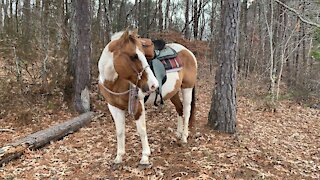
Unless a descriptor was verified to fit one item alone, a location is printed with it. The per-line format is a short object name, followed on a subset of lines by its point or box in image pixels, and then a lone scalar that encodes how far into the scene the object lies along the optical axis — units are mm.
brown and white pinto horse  3961
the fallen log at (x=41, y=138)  5074
